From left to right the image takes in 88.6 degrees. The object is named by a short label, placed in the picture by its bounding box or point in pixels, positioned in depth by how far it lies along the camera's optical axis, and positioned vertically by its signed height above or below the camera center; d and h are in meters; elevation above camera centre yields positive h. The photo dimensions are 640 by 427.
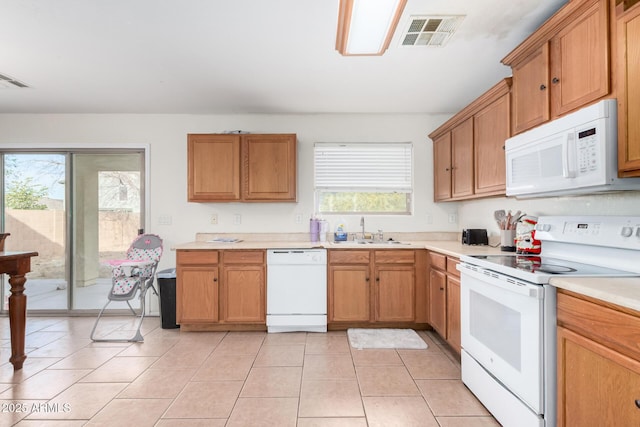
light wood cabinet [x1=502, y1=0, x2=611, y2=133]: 1.54 +0.81
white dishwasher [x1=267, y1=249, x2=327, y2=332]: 3.28 -0.75
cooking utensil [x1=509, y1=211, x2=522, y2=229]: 2.65 -0.05
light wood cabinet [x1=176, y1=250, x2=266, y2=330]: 3.27 -0.73
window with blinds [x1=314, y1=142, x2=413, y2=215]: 3.97 +0.54
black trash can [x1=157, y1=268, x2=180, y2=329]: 3.43 -0.89
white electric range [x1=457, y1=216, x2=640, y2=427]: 1.46 -0.48
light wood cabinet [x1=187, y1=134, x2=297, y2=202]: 3.58 +0.54
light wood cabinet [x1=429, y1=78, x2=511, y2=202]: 2.41 +0.59
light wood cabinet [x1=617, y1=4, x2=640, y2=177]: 1.37 +0.53
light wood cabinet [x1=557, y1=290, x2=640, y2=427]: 1.08 -0.55
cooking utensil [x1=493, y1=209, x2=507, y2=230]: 2.92 -0.01
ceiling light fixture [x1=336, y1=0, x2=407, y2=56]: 1.74 +1.12
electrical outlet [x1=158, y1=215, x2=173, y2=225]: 3.93 -0.06
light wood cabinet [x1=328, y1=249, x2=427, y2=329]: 3.28 -0.73
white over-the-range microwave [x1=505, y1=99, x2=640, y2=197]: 1.49 +0.31
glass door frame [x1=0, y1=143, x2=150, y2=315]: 3.90 +0.61
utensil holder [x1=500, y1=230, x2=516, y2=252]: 2.63 -0.22
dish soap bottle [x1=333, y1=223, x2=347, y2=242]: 3.75 -0.23
